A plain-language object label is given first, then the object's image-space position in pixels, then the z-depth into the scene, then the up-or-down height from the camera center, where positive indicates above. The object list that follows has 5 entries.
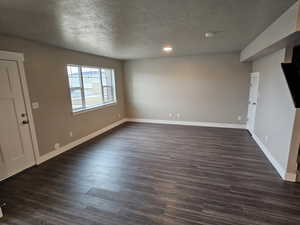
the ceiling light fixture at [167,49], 4.11 +0.93
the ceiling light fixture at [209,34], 2.87 +0.86
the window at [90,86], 4.40 +0.01
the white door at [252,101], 4.49 -0.57
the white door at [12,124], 2.83 -0.63
